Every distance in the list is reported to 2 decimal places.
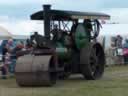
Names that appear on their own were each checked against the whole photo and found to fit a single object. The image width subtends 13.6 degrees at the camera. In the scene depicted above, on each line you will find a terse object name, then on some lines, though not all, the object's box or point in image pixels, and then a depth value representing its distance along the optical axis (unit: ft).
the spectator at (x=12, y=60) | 65.67
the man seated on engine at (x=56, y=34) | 55.82
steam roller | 51.04
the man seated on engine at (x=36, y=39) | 53.42
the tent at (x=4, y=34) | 88.48
